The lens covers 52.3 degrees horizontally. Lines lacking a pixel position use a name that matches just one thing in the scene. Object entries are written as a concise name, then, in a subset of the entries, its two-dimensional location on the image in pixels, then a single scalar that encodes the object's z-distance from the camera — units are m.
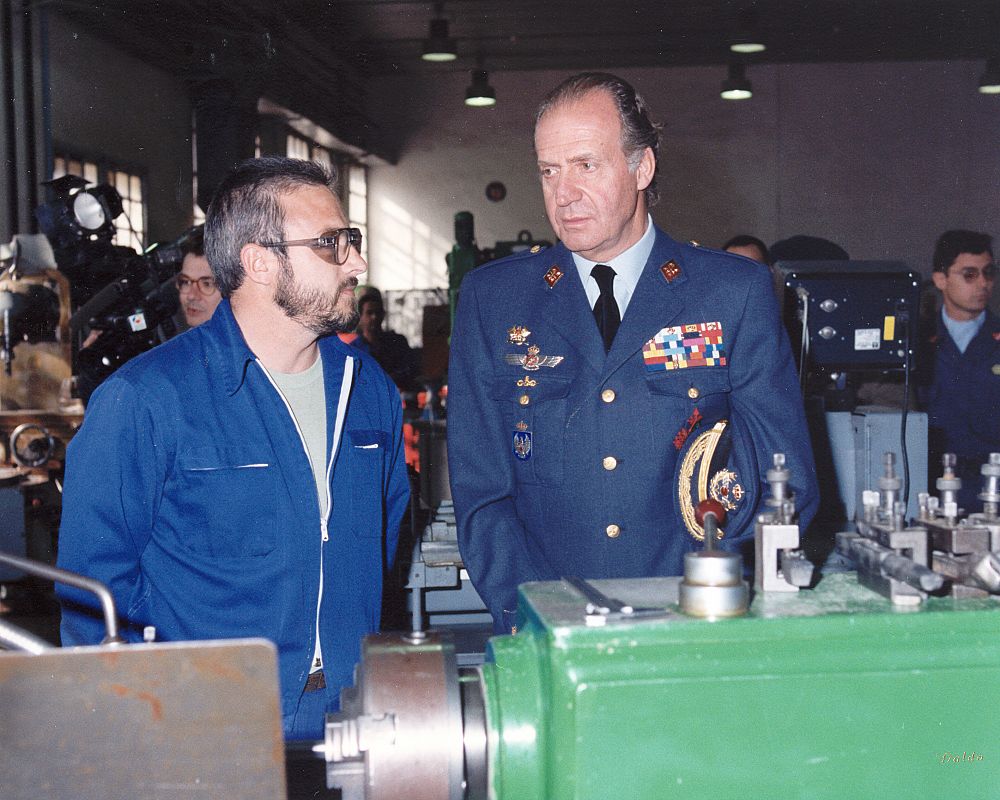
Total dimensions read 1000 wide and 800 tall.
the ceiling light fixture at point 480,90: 8.66
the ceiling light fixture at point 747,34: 8.16
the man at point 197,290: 3.09
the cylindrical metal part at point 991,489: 0.88
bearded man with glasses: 1.48
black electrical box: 2.83
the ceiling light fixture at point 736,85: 9.27
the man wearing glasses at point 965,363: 3.35
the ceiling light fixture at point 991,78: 9.16
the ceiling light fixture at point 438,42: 7.77
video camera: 3.50
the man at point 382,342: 6.59
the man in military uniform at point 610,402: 1.44
